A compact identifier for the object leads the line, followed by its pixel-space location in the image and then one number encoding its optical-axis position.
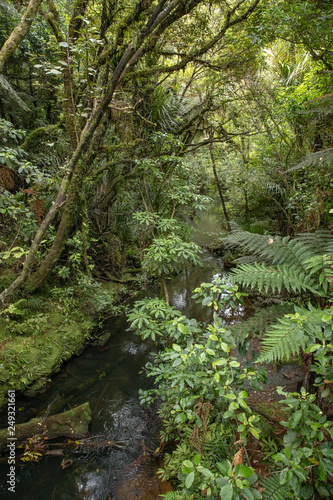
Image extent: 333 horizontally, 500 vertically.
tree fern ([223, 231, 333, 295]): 1.62
